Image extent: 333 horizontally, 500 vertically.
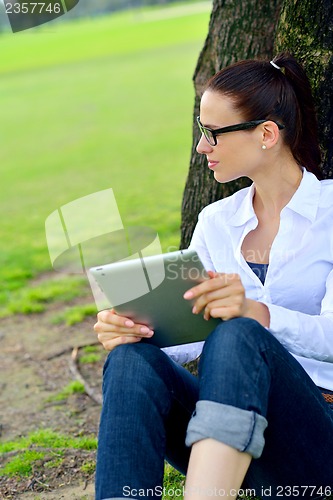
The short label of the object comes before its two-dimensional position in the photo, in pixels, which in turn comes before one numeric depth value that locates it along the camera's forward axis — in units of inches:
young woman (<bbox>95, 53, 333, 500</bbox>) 80.5
